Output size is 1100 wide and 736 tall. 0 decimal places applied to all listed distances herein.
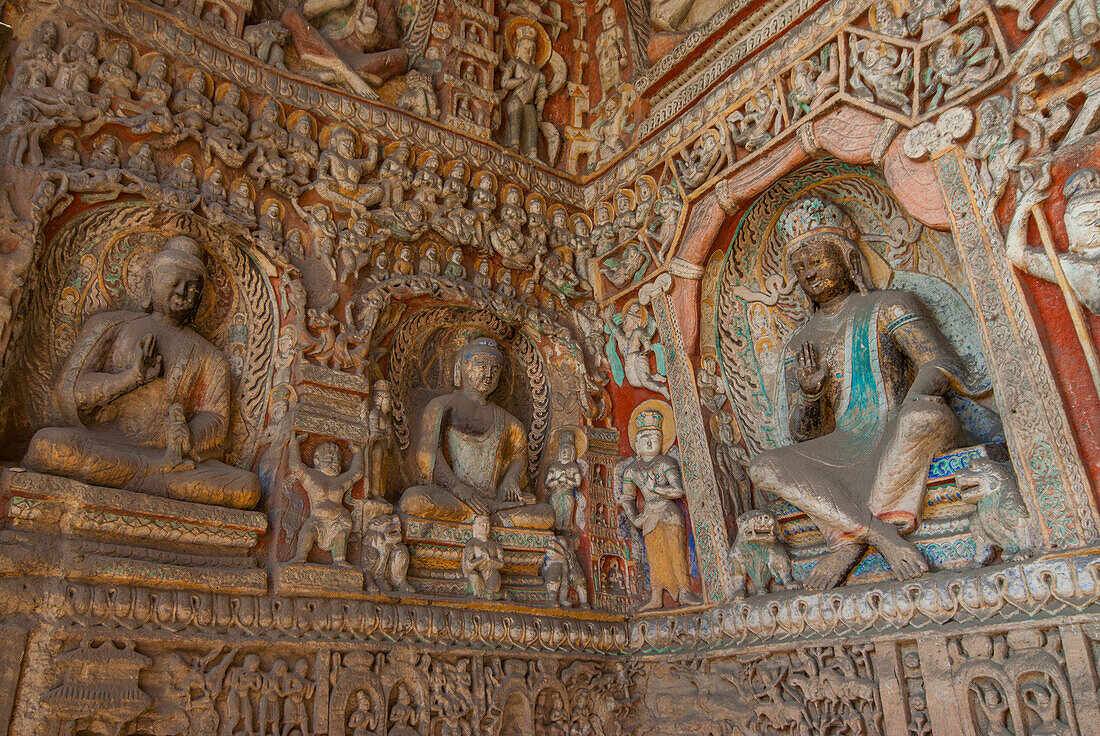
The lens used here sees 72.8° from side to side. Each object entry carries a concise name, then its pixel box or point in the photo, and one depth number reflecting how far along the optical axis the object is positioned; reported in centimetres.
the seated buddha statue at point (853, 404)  481
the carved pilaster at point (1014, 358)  401
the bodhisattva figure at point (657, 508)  630
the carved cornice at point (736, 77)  585
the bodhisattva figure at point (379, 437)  576
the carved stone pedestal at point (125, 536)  432
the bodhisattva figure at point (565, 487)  664
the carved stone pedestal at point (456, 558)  575
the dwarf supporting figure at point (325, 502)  532
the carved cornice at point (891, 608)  395
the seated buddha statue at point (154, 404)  472
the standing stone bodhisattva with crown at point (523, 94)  793
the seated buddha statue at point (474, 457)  604
